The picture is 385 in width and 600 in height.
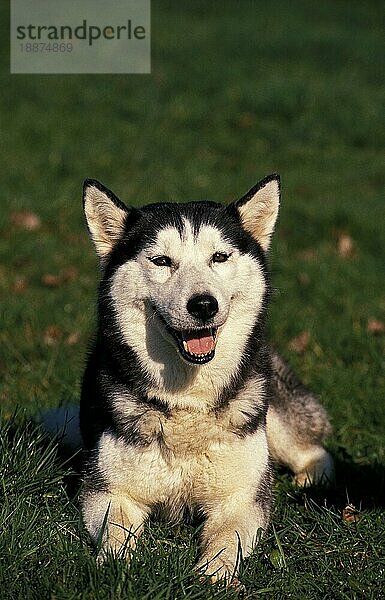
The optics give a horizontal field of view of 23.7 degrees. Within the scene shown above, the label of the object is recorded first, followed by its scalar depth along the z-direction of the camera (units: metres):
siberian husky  4.00
